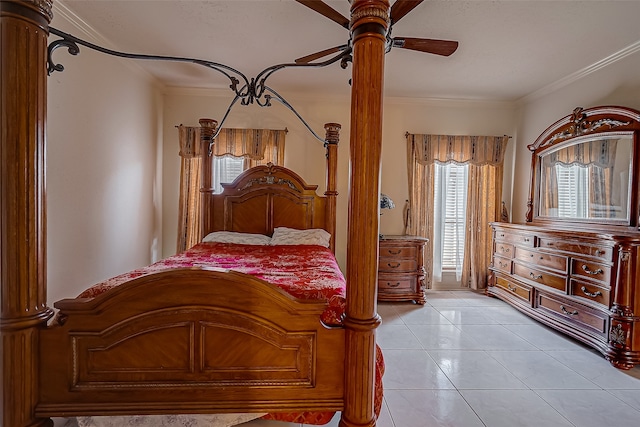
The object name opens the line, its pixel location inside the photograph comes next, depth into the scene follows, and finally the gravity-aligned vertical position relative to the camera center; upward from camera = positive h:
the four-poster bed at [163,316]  1.16 -0.48
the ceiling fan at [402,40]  1.78 +1.10
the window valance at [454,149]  4.39 +0.86
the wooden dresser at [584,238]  2.50 -0.25
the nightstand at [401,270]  3.98 -0.80
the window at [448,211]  4.49 -0.03
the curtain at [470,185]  4.40 +0.35
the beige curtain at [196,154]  4.14 +0.67
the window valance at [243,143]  4.18 +0.83
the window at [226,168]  4.22 +0.49
